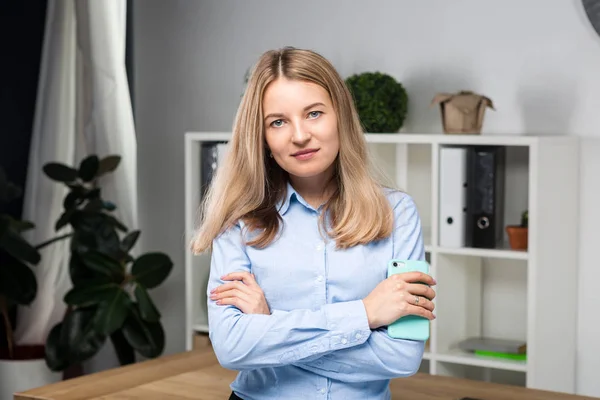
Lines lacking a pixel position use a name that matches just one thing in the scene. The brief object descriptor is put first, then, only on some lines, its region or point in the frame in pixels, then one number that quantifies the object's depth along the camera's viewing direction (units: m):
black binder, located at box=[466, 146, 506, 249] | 3.25
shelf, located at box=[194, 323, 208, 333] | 3.89
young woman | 1.68
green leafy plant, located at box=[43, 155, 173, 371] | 3.76
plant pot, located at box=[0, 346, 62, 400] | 3.84
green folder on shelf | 3.31
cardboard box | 3.30
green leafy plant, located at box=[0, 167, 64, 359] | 3.74
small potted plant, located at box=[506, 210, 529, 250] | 3.24
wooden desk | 2.51
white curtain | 4.07
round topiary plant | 3.43
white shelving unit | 3.16
